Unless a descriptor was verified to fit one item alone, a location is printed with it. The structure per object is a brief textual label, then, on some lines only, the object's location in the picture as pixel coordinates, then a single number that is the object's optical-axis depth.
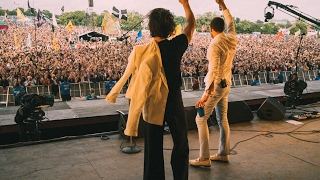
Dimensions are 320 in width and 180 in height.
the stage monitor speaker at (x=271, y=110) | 5.02
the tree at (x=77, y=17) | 43.67
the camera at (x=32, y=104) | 4.16
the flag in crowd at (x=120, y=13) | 12.46
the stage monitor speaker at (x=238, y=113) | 4.89
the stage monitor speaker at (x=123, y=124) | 4.07
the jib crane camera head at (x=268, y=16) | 10.77
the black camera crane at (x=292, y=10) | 12.47
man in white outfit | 2.61
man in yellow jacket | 1.79
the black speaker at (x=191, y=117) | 4.51
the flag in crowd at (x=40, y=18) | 15.72
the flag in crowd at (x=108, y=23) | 14.02
